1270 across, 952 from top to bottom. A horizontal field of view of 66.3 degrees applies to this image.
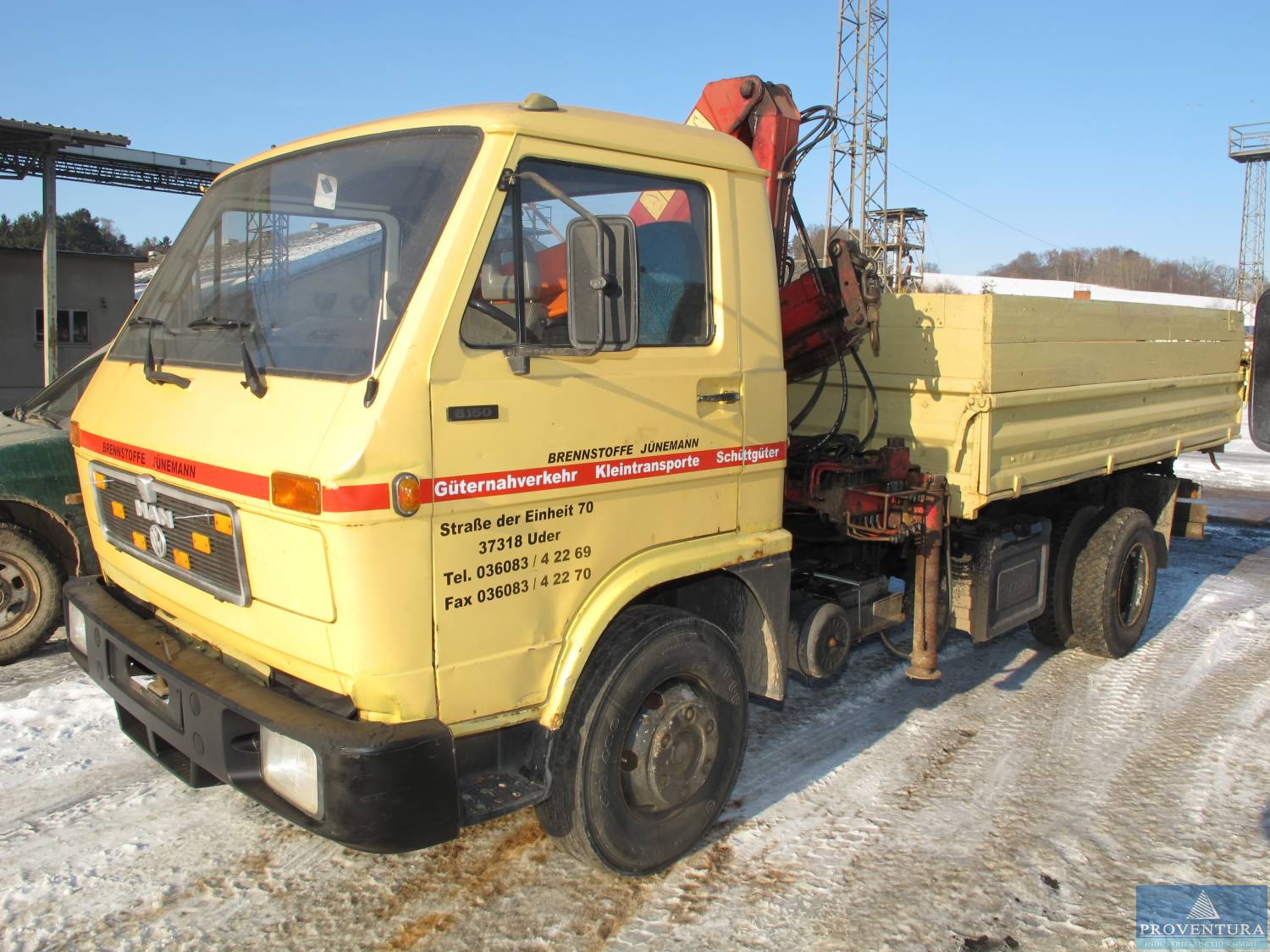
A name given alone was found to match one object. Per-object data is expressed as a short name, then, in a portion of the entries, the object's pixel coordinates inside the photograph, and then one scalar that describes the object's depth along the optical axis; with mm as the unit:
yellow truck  2674
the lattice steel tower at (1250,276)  43047
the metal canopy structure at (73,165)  13961
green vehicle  5391
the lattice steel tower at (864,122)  36000
